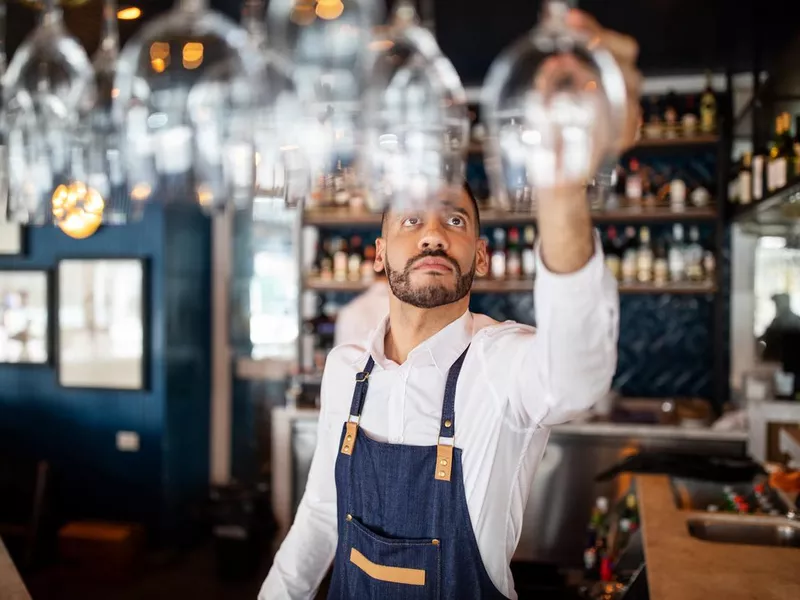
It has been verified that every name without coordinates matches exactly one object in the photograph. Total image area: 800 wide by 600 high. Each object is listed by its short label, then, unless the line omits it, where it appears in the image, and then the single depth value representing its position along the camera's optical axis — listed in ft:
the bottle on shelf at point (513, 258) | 15.69
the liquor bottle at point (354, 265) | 16.49
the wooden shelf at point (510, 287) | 14.89
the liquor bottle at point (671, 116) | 15.06
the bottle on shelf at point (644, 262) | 15.10
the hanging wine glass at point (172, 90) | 3.59
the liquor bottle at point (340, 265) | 16.55
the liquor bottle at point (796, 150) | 9.72
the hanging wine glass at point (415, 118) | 3.49
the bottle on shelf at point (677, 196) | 14.92
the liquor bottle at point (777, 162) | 10.31
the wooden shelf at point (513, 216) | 14.90
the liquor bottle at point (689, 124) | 14.98
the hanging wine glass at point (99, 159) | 4.09
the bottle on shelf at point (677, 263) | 15.03
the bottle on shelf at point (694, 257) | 14.84
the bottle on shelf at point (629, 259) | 15.28
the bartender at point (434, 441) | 4.81
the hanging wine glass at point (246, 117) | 3.73
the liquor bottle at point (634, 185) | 15.12
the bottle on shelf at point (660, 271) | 14.97
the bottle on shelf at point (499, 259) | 15.71
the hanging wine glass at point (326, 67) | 3.57
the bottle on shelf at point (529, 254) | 15.62
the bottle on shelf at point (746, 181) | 13.25
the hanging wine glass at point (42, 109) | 3.96
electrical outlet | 16.08
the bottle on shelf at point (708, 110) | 14.92
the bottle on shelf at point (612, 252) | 15.42
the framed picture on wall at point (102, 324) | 15.97
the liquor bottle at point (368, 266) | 16.21
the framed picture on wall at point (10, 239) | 16.58
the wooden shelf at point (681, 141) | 14.90
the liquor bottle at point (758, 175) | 11.86
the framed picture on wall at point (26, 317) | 16.47
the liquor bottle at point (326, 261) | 16.58
